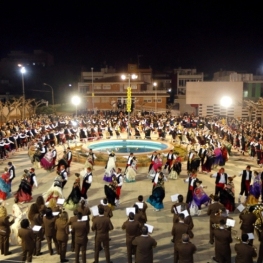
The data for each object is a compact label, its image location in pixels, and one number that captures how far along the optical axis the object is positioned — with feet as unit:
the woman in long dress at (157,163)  47.80
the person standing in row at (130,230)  23.56
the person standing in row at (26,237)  22.89
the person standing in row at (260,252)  24.26
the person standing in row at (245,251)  19.86
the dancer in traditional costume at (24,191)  36.70
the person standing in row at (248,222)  26.07
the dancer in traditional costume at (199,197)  34.06
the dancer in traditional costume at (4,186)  38.63
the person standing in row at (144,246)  20.80
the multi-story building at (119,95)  143.54
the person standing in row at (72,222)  24.18
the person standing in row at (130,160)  45.83
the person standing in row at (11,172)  39.73
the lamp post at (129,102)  74.13
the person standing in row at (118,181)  36.67
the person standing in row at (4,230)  25.43
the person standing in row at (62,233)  24.48
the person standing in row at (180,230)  23.81
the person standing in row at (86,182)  36.94
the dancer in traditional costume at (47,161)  51.15
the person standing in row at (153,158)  47.96
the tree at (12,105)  87.65
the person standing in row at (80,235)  23.73
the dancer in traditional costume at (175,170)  47.22
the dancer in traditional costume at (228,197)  34.30
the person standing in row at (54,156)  51.40
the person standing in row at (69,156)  50.01
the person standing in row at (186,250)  20.03
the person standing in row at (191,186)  34.68
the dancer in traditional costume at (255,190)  35.35
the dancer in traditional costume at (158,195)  34.83
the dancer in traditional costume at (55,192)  33.12
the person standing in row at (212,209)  27.37
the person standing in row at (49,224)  25.25
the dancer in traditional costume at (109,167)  45.10
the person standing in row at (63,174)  38.31
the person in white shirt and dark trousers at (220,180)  36.78
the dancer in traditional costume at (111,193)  35.50
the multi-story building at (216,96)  116.47
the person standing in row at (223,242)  22.51
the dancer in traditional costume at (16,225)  27.55
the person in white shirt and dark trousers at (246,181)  38.11
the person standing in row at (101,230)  24.03
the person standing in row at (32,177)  37.45
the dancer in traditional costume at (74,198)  34.24
